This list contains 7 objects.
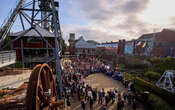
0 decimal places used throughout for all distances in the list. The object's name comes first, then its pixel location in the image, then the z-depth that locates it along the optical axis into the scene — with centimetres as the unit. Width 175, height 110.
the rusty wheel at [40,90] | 244
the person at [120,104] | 753
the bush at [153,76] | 1353
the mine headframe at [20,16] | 889
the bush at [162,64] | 1574
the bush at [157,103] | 748
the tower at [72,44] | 4271
